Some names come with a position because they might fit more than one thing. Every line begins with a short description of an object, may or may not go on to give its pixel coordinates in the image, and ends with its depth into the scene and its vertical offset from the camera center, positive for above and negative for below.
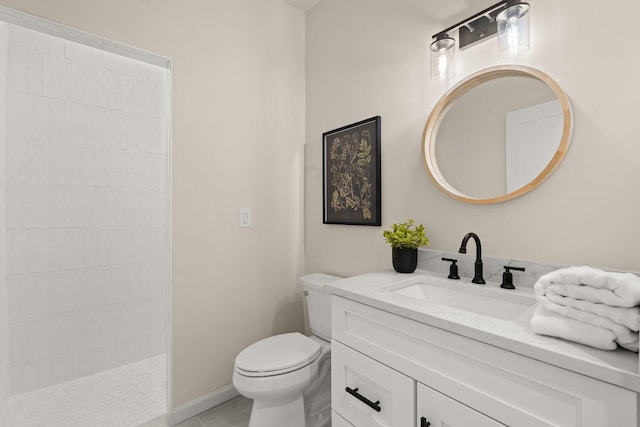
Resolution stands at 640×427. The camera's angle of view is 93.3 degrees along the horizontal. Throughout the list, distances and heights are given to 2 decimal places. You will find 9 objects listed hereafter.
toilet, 1.35 -0.74
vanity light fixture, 1.10 +0.73
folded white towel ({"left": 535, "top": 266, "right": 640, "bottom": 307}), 0.62 -0.16
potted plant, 1.39 -0.15
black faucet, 1.17 -0.17
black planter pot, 1.39 -0.21
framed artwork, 1.70 +0.25
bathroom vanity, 0.61 -0.38
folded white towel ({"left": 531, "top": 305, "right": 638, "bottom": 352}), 0.63 -0.26
